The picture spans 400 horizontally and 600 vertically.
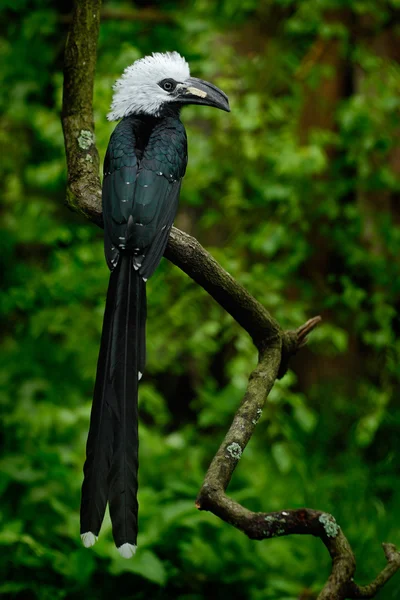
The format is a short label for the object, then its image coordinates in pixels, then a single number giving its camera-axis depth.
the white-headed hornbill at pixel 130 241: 8.09
